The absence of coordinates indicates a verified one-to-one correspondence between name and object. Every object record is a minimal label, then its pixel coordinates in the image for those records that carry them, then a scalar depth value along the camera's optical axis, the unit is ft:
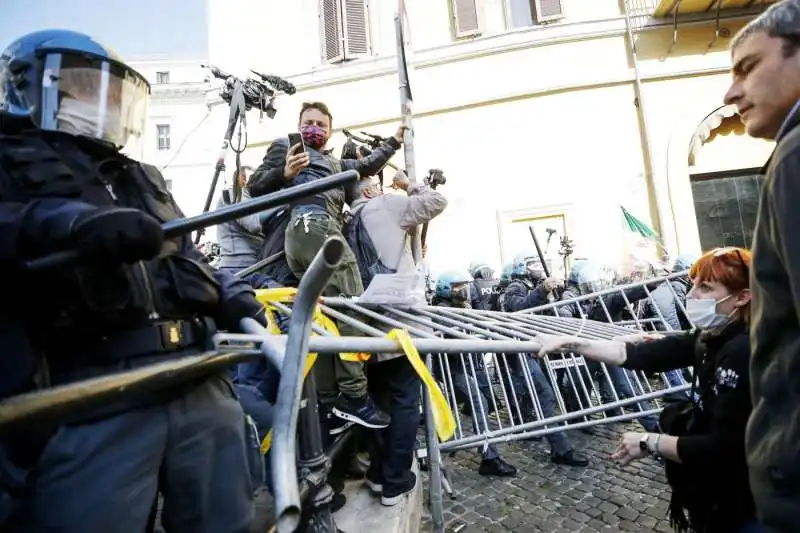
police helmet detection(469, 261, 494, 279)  25.35
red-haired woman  4.91
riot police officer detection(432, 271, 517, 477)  13.43
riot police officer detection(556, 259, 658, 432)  14.39
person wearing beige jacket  9.07
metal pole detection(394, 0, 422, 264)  9.83
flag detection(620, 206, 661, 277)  30.25
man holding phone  9.02
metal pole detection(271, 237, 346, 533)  2.78
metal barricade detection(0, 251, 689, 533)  2.90
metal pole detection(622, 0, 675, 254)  32.27
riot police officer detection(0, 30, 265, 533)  3.55
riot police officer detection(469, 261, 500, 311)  21.65
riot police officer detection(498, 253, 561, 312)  17.21
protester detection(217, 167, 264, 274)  10.93
